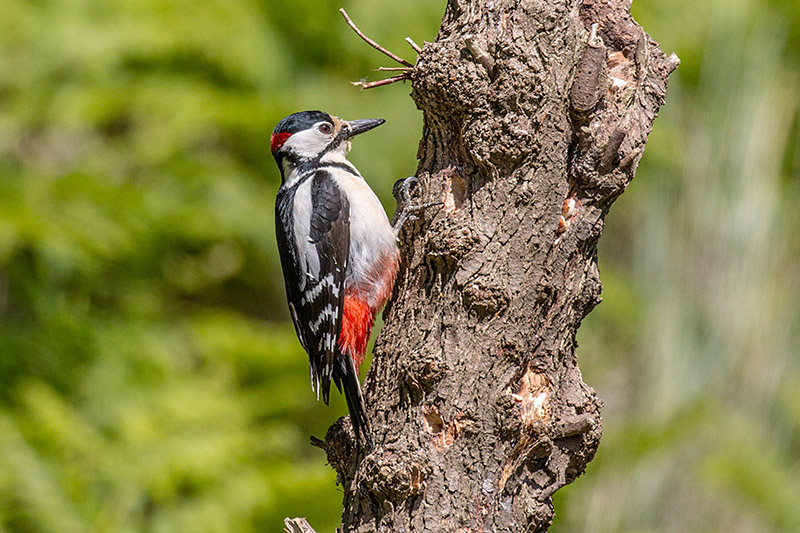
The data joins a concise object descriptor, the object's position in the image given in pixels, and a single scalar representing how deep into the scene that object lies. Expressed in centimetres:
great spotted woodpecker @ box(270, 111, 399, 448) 654
